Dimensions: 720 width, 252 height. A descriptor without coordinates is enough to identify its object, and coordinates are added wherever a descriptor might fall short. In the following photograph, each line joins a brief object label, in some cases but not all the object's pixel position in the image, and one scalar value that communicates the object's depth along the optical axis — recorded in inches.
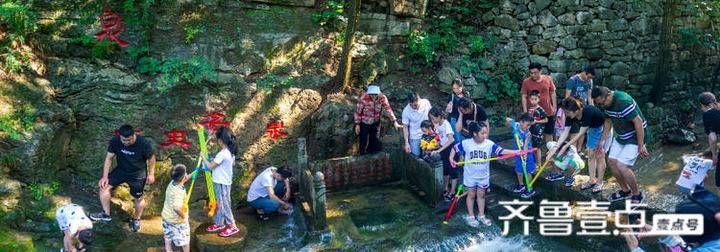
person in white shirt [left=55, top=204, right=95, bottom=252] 247.1
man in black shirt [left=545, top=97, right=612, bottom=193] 290.7
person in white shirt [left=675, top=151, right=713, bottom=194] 269.7
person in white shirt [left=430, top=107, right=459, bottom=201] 329.1
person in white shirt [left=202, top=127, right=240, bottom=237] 285.3
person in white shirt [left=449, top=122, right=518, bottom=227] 292.2
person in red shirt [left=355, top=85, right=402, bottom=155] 375.2
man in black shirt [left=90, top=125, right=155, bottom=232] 290.2
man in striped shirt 275.9
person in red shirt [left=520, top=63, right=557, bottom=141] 367.6
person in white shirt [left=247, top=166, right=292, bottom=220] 320.2
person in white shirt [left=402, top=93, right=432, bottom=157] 351.3
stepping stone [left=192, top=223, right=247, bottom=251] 280.1
